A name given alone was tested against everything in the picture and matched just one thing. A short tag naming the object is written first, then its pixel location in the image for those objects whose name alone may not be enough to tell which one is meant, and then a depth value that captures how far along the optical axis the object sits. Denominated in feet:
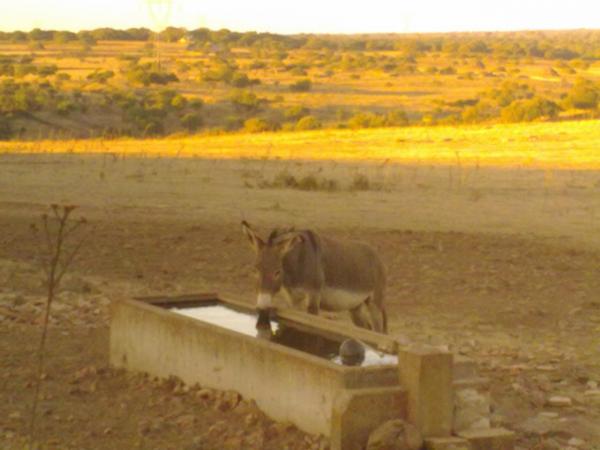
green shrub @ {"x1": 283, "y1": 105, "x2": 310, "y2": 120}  188.77
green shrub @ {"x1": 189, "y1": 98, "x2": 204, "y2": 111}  193.47
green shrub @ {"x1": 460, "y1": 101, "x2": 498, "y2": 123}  171.83
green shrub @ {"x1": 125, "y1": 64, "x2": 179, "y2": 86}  239.91
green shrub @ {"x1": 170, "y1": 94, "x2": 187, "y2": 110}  187.32
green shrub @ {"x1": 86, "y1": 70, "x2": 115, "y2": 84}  250.57
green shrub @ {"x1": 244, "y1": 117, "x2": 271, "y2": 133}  157.44
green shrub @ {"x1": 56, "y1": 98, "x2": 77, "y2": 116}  173.27
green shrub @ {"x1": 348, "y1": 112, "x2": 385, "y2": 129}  160.04
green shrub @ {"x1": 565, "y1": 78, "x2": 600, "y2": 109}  193.77
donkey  34.73
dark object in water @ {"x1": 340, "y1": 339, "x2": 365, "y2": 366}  28.63
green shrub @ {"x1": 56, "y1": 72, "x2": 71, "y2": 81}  252.95
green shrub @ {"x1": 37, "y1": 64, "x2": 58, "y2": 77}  257.55
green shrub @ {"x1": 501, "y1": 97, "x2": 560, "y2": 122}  168.04
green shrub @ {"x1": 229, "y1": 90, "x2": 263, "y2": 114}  198.70
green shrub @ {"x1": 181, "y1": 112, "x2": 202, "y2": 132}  173.37
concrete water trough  26.48
